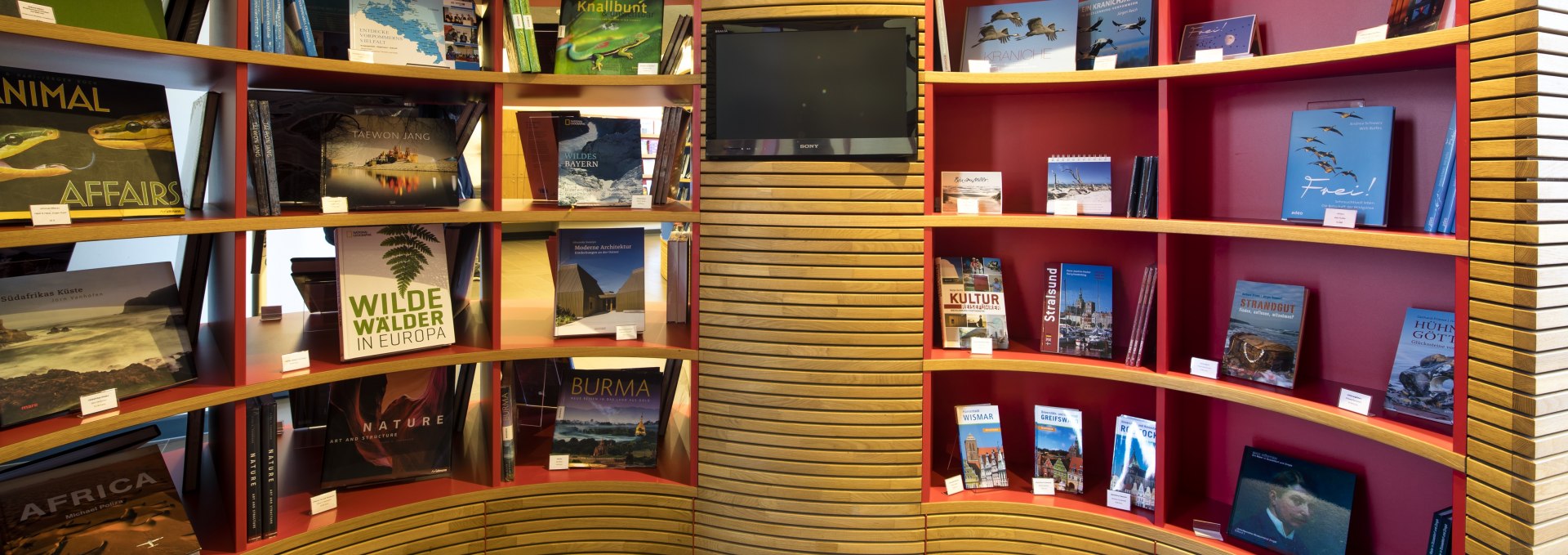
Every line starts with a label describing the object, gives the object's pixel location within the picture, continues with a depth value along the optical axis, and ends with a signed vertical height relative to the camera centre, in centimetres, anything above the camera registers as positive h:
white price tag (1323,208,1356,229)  246 +12
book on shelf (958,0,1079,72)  305 +80
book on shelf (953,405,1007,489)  321 -68
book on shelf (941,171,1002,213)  314 +25
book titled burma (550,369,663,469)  329 -59
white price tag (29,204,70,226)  217 +12
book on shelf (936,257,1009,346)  321 -15
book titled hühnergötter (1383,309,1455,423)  243 -31
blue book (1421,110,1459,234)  222 +18
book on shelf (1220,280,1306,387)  275 -24
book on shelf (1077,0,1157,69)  290 +77
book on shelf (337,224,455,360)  287 -9
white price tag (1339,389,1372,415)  246 -40
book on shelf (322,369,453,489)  301 -58
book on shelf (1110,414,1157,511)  301 -70
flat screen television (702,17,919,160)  287 +58
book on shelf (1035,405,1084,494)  317 -68
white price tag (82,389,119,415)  230 -37
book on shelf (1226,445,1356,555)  269 -77
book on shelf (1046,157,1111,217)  306 +27
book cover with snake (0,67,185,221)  222 +31
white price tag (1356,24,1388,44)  237 +61
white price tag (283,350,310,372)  269 -30
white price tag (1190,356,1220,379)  280 -35
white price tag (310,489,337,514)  282 -78
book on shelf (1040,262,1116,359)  313 -19
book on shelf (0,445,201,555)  229 -67
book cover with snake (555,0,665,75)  308 +79
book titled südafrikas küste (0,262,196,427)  227 -20
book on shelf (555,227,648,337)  320 -8
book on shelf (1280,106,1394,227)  250 +28
